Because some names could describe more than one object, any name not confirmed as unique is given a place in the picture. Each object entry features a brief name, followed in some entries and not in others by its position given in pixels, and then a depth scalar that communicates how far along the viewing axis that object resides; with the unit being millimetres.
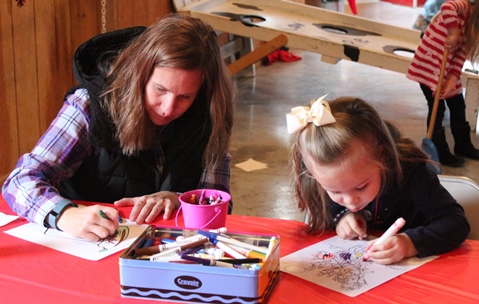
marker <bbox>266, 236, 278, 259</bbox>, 1563
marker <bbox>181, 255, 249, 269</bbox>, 1527
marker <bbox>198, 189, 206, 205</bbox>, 1787
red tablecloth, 1545
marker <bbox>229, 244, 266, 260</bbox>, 1578
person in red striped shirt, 3614
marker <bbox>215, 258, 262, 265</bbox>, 1539
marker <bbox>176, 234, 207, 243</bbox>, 1614
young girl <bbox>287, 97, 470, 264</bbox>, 1696
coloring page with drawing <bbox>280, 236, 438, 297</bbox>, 1592
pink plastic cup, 1751
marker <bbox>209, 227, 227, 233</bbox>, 1647
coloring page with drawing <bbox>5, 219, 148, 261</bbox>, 1695
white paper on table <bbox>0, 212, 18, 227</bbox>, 1819
